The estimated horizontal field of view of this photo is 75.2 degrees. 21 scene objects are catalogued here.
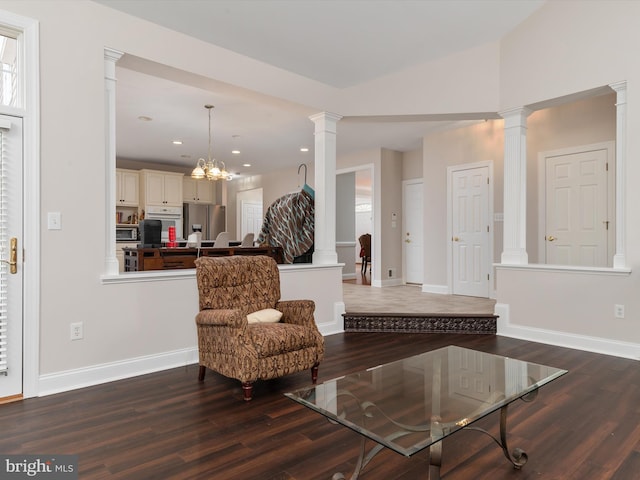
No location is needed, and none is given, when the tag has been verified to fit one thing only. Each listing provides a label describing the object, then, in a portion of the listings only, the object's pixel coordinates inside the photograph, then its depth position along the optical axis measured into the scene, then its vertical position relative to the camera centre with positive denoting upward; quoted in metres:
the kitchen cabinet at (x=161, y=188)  8.46 +1.07
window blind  2.69 -0.10
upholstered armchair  2.71 -0.62
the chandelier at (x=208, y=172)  5.93 +0.96
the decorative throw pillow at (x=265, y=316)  3.12 -0.58
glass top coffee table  1.50 -0.69
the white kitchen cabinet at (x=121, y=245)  7.92 -0.11
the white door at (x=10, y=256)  2.70 -0.11
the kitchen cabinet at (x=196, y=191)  9.31 +1.12
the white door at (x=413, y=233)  7.74 +0.12
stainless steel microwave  7.98 +0.11
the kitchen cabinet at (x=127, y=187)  8.24 +1.05
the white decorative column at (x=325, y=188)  4.78 +0.59
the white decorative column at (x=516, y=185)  4.55 +0.61
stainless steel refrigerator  9.34 +0.48
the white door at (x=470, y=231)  6.23 +0.13
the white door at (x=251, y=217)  11.05 +0.60
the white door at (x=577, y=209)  4.97 +0.38
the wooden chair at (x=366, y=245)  10.12 -0.13
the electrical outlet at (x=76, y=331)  2.97 -0.66
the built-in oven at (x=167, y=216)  8.57 +0.49
